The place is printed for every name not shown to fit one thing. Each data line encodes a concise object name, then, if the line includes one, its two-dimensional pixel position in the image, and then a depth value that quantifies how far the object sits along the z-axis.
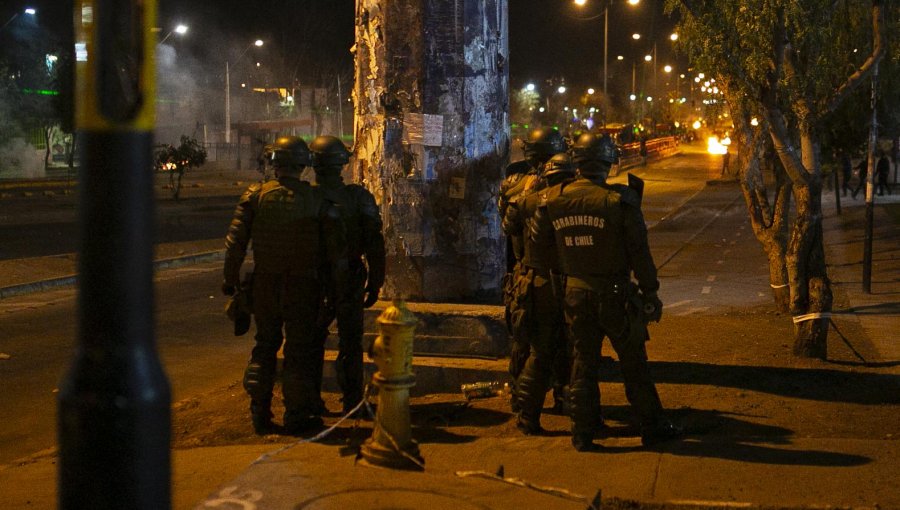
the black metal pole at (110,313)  3.15
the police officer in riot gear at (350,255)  7.37
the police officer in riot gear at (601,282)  6.40
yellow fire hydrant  5.83
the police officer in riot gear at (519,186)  7.29
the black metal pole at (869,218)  13.88
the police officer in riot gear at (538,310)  6.91
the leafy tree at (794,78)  9.38
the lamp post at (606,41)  47.96
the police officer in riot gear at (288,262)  7.10
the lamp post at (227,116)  53.38
